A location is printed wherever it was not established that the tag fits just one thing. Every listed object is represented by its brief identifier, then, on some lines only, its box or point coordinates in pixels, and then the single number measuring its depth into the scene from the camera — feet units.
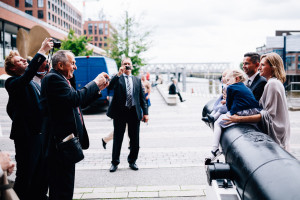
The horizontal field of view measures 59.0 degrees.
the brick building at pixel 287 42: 61.88
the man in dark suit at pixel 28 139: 10.45
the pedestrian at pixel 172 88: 55.62
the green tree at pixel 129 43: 73.51
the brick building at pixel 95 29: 368.07
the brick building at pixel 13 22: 91.20
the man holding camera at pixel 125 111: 15.92
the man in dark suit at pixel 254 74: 10.67
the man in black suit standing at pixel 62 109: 8.67
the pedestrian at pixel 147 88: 33.29
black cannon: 4.64
